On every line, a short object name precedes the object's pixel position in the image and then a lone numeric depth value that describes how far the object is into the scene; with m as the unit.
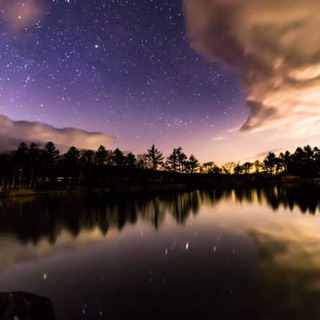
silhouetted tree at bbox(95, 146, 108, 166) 117.50
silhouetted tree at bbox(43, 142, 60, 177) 100.06
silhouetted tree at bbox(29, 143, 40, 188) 85.16
